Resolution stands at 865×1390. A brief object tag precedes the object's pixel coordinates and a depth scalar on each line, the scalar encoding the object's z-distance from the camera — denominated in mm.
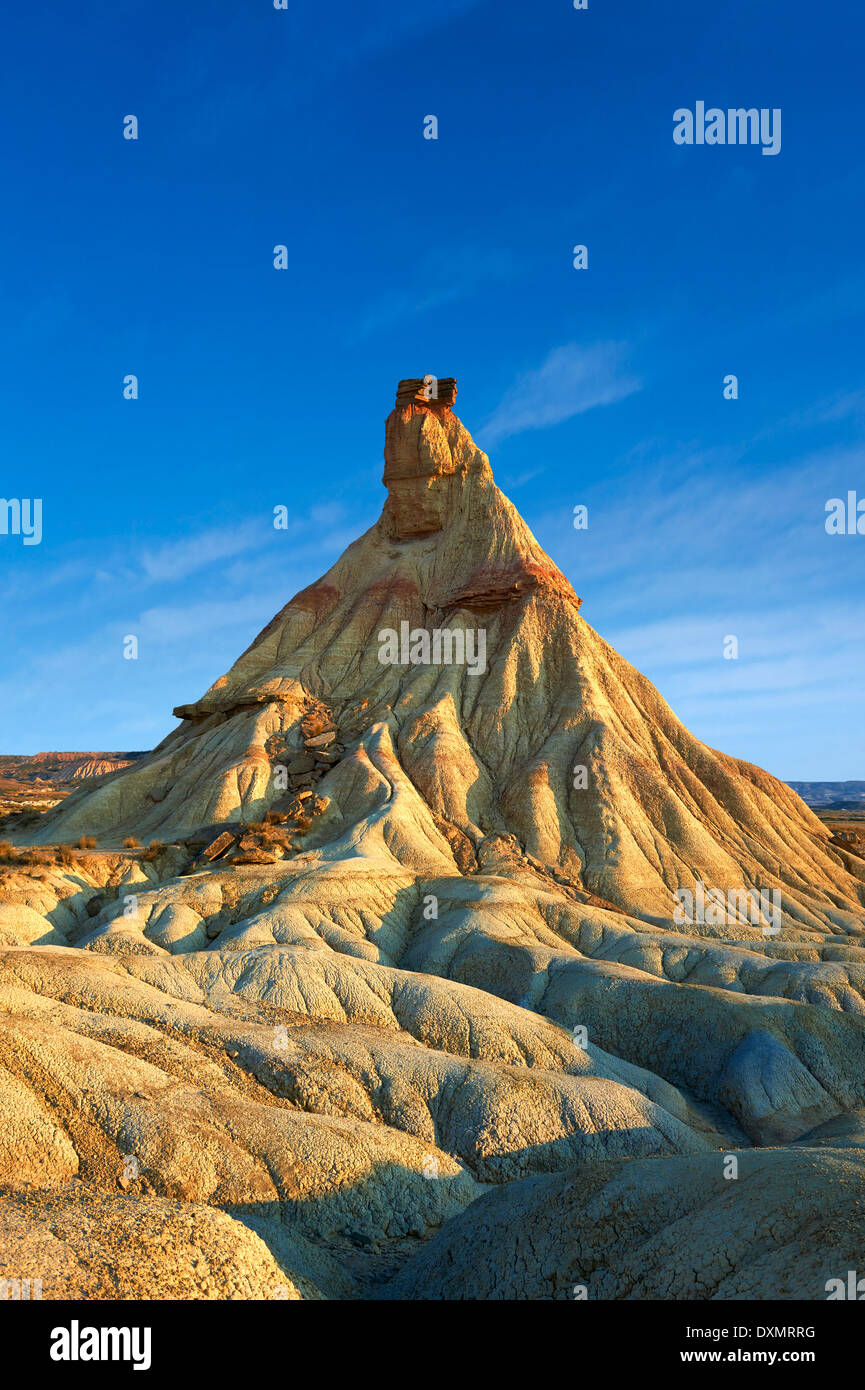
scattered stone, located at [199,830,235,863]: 39438
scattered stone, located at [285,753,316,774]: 47469
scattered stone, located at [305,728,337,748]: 49031
